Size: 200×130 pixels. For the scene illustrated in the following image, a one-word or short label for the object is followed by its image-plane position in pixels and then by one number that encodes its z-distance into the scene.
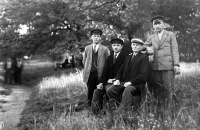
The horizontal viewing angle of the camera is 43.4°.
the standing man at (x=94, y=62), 5.25
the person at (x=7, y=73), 16.33
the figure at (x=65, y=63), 21.25
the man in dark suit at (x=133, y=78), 4.30
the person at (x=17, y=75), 17.09
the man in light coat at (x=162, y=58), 4.56
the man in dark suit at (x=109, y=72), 4.81
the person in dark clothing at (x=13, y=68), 16.95
